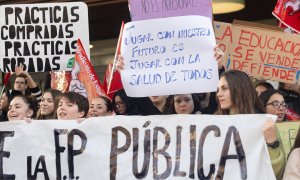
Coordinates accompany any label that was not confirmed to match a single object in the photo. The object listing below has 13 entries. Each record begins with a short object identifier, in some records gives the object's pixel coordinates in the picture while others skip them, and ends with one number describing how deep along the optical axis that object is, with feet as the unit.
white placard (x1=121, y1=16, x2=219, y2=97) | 13.69
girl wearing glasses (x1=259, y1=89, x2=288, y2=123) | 16.25
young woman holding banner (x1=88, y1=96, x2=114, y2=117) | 17.35
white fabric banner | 12.57
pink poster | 15.44
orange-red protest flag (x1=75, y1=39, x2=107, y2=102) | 19.13
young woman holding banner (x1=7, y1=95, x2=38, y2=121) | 17.28
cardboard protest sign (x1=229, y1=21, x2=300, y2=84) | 18.40
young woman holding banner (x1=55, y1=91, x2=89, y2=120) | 15.76
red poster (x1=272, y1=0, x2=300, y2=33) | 19.93
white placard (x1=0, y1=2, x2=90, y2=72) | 19.77
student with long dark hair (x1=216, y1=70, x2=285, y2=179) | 13.19
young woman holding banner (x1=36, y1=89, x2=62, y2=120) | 17.93
